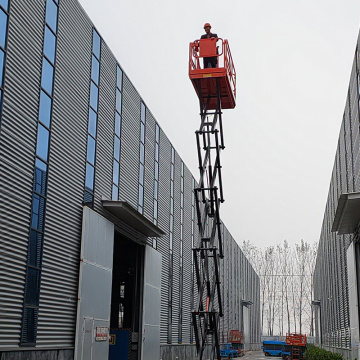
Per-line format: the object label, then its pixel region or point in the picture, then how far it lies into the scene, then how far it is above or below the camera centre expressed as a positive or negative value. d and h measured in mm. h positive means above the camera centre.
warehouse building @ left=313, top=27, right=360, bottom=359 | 23281 +4113
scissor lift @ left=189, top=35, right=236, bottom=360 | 18297 +7204
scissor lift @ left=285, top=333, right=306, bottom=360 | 50200 -2270
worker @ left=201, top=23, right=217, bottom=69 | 19703 +9486
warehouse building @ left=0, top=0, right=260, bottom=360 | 15273 +4170
